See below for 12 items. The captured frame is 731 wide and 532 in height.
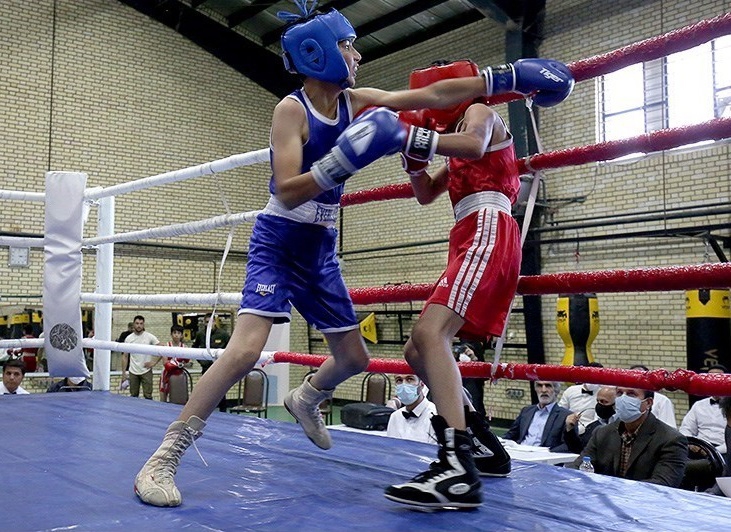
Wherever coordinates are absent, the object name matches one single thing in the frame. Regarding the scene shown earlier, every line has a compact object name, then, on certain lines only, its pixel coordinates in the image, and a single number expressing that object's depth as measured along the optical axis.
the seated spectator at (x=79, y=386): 4.15
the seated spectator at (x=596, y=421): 5.21
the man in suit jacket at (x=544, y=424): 5.33
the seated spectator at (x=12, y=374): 5.40
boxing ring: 1.57
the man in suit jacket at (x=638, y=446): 3.54
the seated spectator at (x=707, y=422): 5.59
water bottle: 3.89
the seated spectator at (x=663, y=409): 5.42
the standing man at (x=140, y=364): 9.23
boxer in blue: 1.67
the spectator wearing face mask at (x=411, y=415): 4.65
